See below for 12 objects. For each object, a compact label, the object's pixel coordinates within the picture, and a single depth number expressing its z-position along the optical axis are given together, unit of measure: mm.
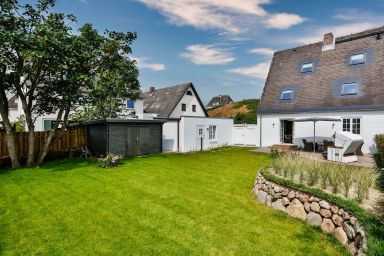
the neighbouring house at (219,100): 84125
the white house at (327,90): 18547
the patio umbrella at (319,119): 17234
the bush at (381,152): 11880
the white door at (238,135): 26328
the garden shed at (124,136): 17891
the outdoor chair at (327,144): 16877
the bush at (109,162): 14148
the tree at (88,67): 13696
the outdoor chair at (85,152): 18656
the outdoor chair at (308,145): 19297
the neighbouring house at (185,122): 21828
